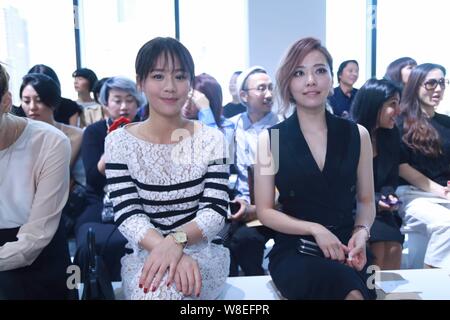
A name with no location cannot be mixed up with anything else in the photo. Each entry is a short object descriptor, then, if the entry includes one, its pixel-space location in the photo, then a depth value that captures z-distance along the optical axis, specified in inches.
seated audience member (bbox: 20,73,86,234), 61.1
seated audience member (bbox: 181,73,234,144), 79.6
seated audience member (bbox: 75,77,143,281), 58.3
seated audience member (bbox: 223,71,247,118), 113.7
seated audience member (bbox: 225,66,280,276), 64.7
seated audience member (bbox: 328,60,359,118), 110.3
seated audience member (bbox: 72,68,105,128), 101.4
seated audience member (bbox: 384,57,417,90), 101.6
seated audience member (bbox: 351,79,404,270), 65.4
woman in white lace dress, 38.6
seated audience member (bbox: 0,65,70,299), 40.6
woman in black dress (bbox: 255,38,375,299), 42.6
